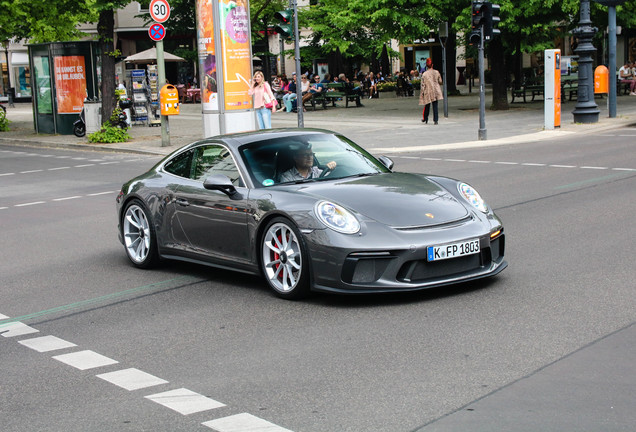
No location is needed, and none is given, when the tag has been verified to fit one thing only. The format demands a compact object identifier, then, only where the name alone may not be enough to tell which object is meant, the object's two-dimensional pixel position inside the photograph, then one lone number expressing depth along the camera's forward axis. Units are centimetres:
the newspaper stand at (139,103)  3428
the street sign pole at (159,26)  2358
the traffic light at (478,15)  2295
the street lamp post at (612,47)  2820
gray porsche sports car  689
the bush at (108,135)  2761
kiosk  3109
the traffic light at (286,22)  2399
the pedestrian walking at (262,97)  2500
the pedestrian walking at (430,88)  2892
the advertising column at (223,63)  2358
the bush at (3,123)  3685
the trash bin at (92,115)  2981
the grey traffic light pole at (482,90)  2306
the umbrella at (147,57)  4375
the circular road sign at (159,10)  2353
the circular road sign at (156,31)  2376
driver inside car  805
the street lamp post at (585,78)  2675
